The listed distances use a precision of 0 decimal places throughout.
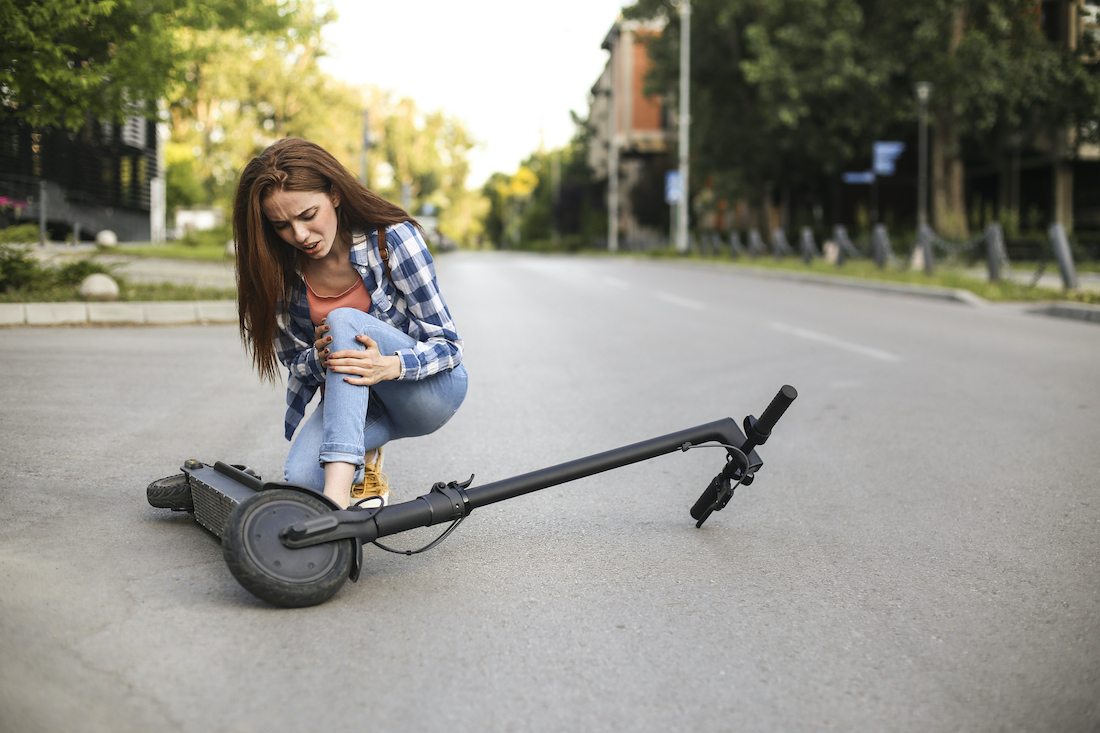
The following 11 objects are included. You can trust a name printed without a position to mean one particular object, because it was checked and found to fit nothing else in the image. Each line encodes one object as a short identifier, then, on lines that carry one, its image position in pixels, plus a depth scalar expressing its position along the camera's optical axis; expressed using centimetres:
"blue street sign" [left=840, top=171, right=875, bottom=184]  3569
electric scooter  268
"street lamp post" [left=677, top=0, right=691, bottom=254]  3459
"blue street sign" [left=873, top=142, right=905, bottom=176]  2795
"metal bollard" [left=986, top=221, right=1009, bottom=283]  1712
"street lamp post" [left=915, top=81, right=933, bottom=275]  2533
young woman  305
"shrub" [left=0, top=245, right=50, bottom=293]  946
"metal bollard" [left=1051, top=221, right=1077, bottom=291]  1495
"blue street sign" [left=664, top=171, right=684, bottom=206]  3916
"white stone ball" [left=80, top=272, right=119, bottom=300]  993
